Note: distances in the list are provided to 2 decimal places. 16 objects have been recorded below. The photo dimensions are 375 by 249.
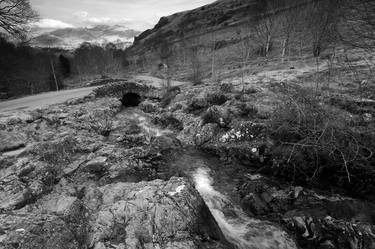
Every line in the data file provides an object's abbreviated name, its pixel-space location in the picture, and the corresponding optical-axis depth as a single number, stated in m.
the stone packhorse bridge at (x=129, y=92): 23.48
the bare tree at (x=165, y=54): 71.37
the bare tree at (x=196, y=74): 32.39
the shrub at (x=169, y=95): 22.75
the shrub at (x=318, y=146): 8.51
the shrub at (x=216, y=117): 14.37
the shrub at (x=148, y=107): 22.20
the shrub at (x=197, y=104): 18.23
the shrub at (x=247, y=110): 14.54
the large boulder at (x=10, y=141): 10.97
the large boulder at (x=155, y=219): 5.49
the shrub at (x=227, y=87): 20.02
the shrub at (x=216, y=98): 17.89
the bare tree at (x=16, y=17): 15.27
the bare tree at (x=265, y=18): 40.71
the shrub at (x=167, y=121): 17.38
